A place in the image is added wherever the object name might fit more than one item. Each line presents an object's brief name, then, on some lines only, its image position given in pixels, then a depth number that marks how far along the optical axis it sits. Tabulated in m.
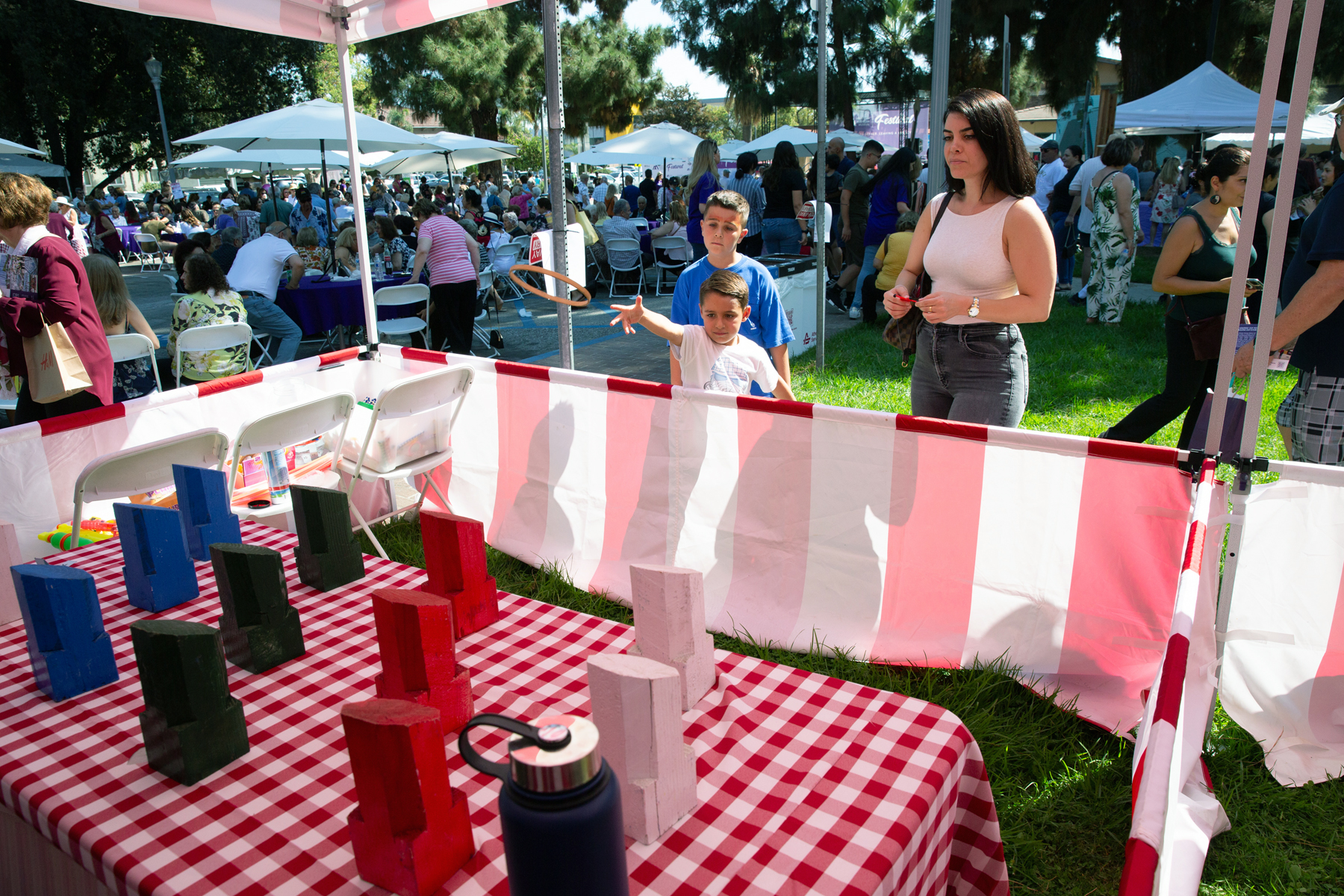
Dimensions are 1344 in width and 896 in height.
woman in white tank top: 2.72
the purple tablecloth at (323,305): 7.51
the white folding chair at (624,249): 11.20
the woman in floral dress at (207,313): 5.77
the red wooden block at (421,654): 1.33
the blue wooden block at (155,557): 1.75
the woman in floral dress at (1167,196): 13.44
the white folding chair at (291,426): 3.10
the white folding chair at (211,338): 5.58
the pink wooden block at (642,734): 1.11
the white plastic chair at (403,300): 7.27
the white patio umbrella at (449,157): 14.57
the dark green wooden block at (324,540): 1.84
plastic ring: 2.51
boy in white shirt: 3.15
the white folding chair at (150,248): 19.00
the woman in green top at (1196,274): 3.81
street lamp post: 17.88
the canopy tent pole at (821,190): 5.81
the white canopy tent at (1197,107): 13.42
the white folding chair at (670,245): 11.20
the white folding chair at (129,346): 4.96
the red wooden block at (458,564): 1.67
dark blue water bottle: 0.80
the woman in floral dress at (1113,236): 8.17
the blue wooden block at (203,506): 1.96
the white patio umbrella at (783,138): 17.28
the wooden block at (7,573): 1.75
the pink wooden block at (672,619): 1.37
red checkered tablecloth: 1.11
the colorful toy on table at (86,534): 2.82
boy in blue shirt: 3.52
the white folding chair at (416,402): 3.35
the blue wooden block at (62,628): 1.47
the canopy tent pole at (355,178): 3.94
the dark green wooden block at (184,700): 1.25
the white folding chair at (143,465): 2.54
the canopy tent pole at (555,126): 3.84
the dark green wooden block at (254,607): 1.55
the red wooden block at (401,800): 1.04
